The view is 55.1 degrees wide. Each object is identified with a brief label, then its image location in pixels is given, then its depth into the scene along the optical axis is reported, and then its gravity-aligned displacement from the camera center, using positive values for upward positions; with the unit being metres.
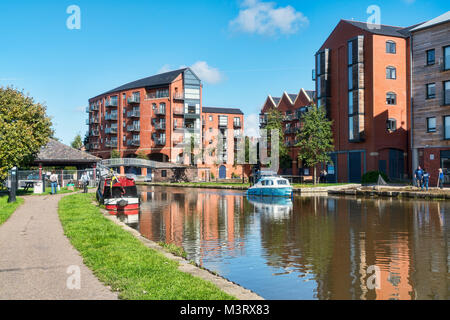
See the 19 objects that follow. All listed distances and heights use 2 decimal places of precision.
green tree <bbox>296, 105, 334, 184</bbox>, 47.47 +2.95
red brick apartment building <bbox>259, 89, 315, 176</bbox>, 73.12 +8.66
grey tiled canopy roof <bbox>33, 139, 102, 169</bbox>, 45.50 +1.07
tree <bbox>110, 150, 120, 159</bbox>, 83.22 +2.22
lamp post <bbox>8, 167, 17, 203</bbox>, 24.42 -1.23
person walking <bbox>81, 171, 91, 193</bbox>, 36.08 -1.49
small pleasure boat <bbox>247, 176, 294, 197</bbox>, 34.94 -2.00
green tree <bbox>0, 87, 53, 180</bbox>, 27.92 +2.77
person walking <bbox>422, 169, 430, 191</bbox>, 33.59 -1.29
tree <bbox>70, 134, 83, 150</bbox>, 108.38 +6.05
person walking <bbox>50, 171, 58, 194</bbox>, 34.69 -1.28
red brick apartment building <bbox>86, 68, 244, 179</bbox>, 78.81 +8.91
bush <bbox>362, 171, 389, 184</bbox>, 41.97 -1.36
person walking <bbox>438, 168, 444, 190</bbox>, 34.60 -1.30
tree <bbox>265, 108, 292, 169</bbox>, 62.06 +5.56
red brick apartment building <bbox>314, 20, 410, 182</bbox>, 47.25 +6.75
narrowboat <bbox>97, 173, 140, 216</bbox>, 25.17 -1.82
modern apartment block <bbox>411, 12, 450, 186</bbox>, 39.09 +6.27
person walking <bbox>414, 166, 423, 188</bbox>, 35.18 -1.24
